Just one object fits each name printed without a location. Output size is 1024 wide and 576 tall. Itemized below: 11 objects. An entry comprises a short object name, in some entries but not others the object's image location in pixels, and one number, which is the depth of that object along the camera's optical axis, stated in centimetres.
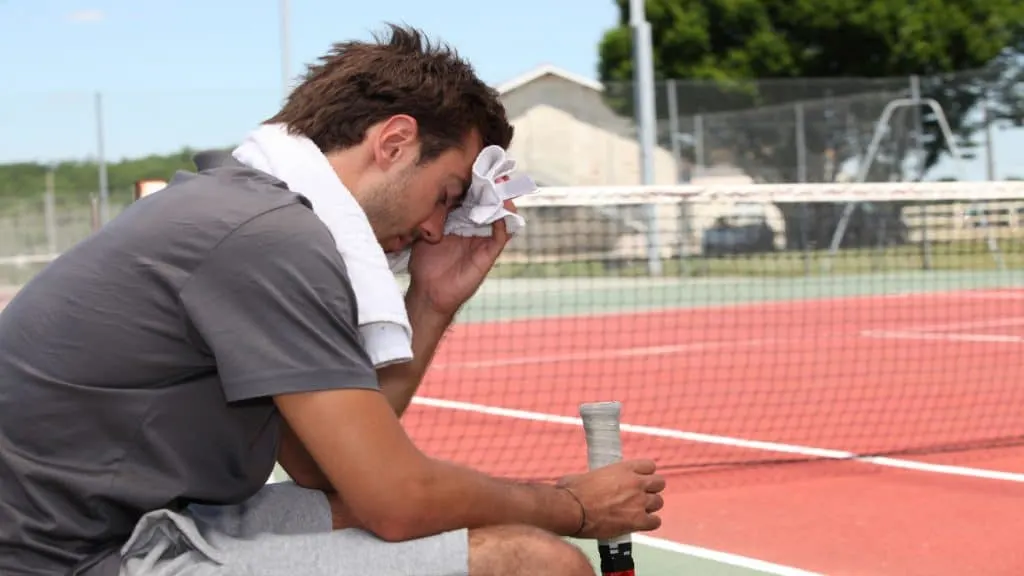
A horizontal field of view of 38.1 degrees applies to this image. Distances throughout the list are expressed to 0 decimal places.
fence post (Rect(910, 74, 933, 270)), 2244
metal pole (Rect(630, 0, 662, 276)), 2017
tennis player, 226
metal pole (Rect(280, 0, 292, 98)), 2241
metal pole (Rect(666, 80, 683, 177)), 2266
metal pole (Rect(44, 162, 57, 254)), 2075
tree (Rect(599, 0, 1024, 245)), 3562
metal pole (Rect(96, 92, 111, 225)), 2052
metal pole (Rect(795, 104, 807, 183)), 2252
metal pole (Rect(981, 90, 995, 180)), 2145
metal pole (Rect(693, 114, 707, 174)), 2266
